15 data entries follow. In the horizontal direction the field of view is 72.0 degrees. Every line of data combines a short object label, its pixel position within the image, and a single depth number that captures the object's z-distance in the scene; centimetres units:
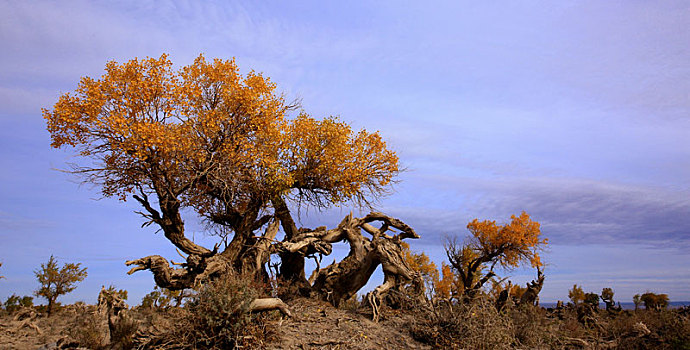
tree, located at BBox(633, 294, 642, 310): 3302
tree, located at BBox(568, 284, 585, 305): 3869
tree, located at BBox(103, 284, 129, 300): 2282
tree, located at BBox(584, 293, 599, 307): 3455
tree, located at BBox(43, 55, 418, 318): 1792
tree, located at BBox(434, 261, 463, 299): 4025
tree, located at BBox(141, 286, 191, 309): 2111
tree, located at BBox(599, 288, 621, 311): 3142
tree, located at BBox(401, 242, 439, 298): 3606
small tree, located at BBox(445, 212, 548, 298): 3438
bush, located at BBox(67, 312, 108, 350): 1439
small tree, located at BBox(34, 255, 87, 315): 2083
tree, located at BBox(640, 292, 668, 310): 3163
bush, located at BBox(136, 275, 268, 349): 1138
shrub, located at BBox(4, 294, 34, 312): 2151
